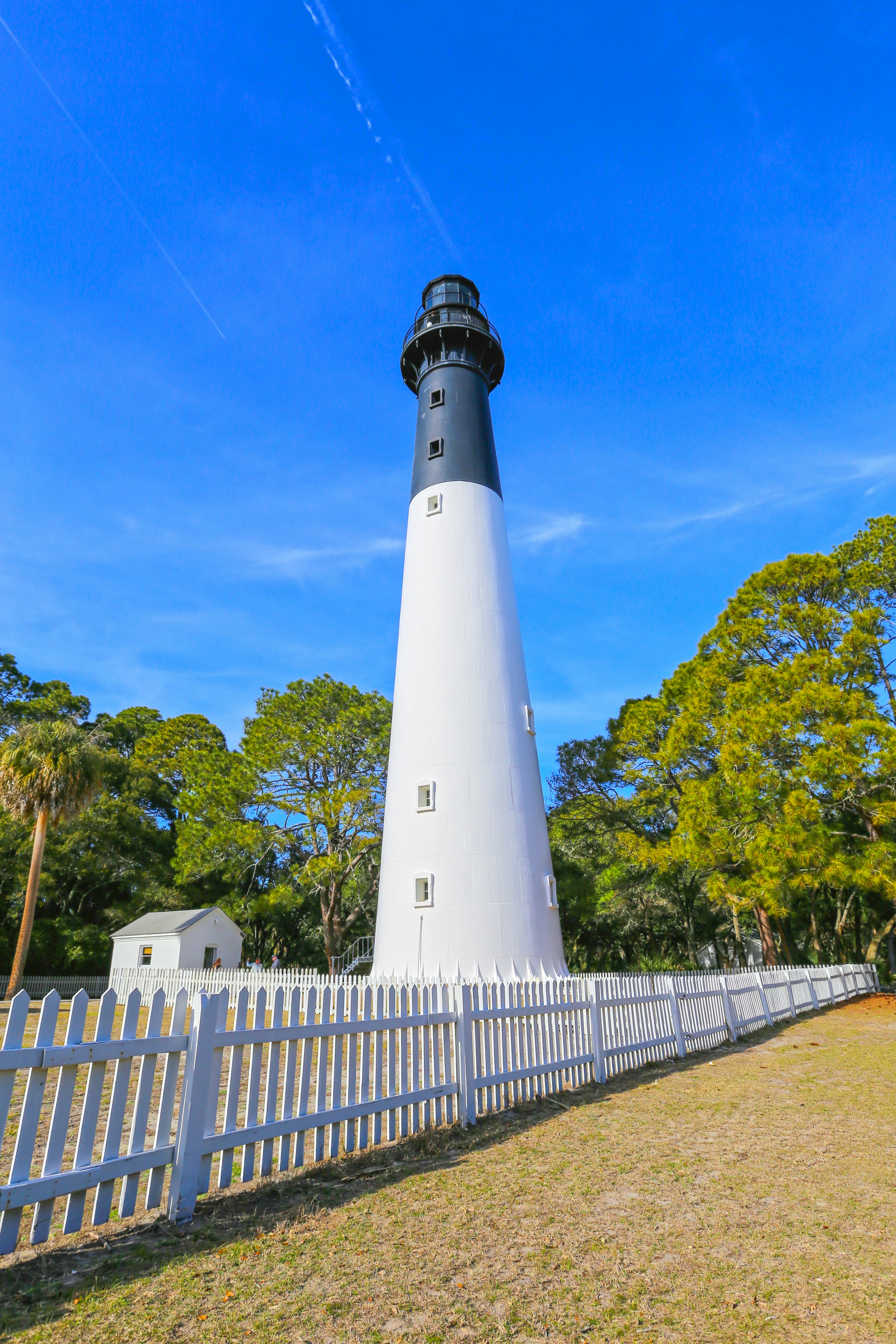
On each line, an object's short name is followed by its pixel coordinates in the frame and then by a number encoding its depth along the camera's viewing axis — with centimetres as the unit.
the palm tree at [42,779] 2008
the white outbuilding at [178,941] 2244
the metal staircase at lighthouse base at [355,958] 2355
